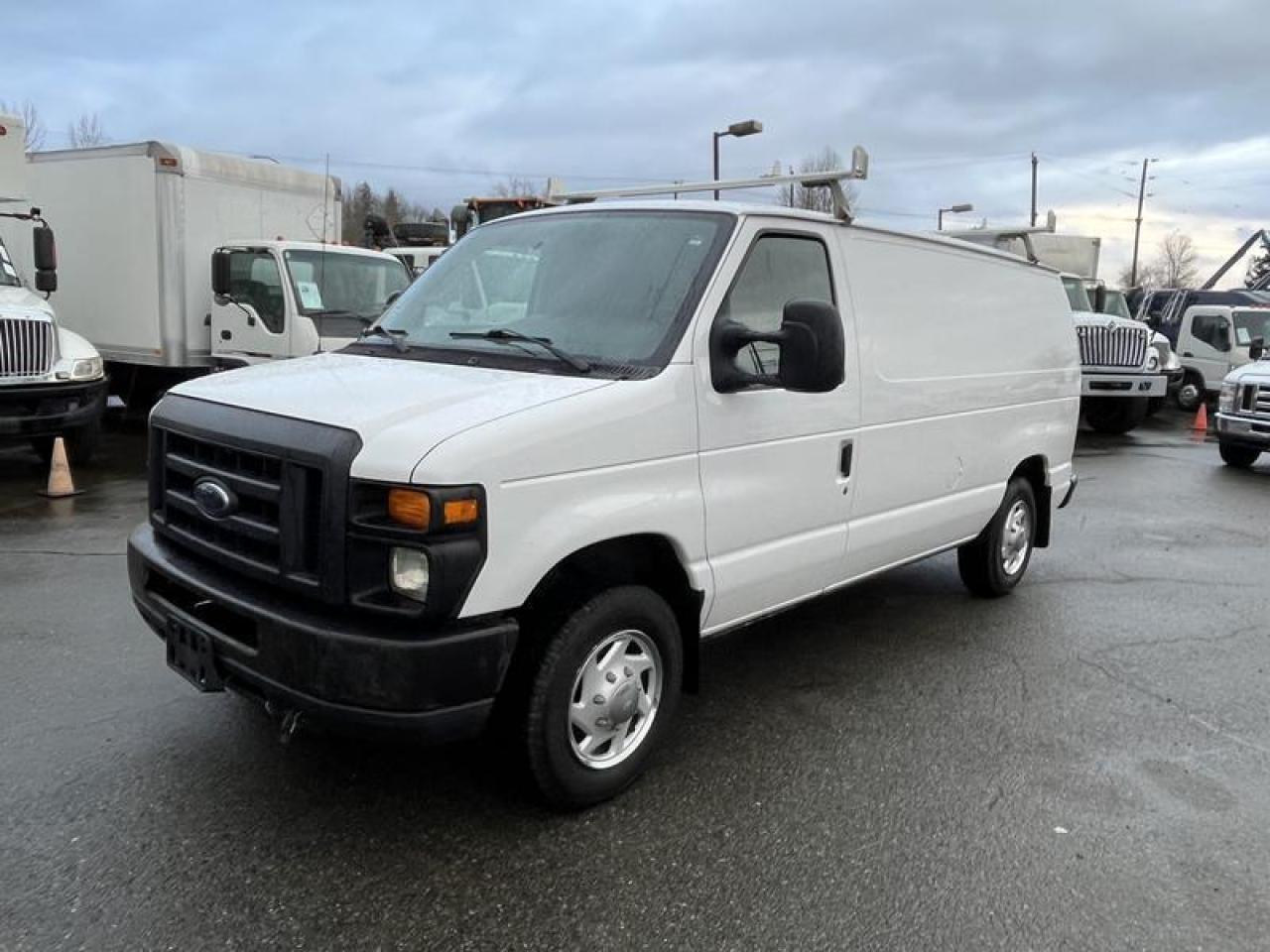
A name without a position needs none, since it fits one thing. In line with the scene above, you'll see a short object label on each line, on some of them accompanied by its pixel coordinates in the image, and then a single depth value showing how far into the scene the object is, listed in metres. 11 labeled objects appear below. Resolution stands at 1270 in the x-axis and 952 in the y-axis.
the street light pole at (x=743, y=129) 12.83
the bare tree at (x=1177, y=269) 81.00
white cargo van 2.89
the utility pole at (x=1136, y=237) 65.44
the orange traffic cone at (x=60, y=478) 8.67
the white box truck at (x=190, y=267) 10.52
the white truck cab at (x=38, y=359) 8.95
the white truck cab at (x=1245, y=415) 11.73
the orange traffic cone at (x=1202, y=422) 16.73
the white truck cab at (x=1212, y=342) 18.69
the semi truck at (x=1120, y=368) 15.51
